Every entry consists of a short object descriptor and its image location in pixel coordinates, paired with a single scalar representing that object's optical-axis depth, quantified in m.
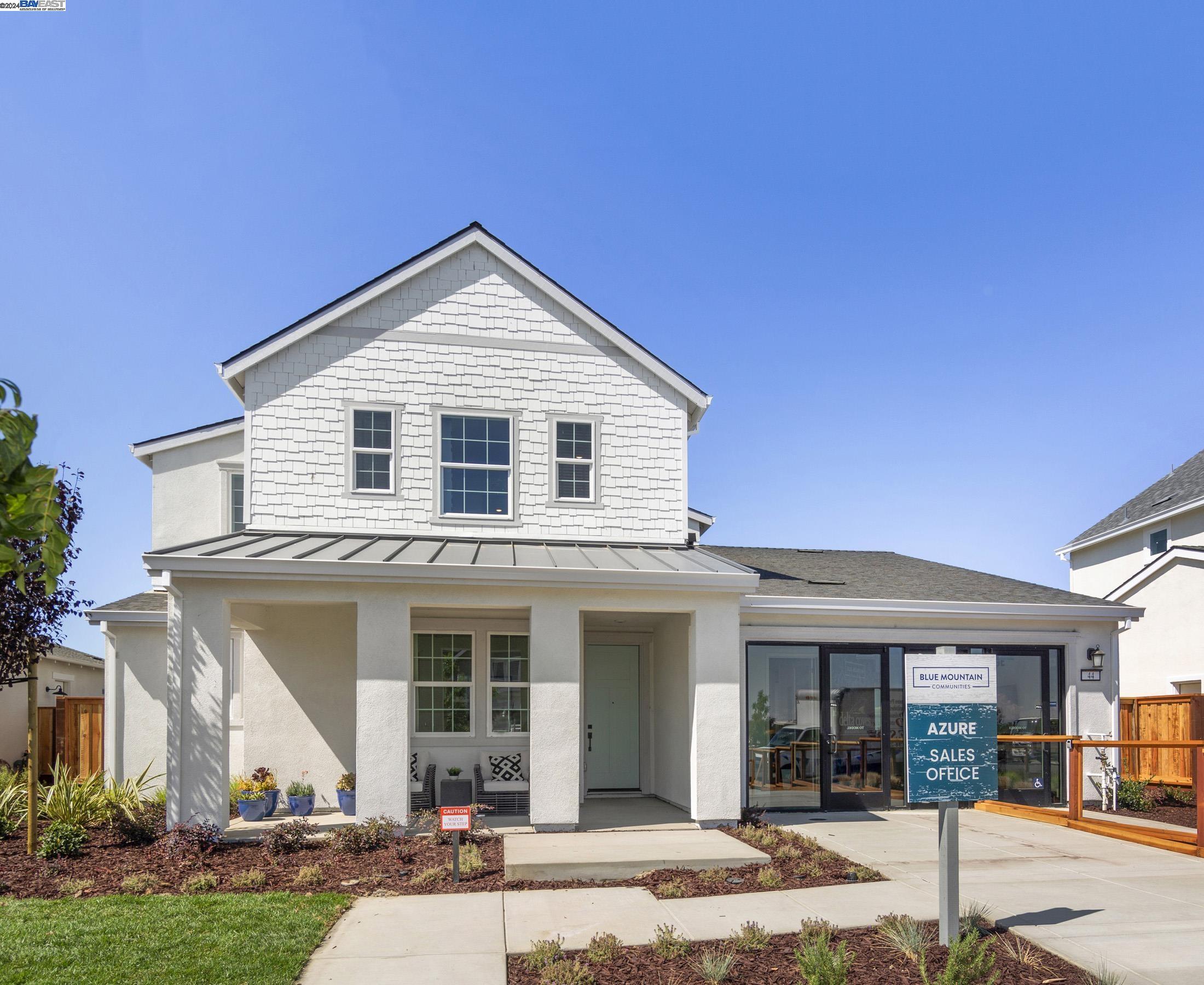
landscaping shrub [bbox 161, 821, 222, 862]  10.04
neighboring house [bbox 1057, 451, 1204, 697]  19.30
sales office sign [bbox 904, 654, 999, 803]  6.96
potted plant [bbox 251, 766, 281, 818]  12.82
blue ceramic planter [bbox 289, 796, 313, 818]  12.97
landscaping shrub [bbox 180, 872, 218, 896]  8.76
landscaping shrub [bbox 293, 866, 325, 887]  9.03
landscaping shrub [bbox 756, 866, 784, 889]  8.75
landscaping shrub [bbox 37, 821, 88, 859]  10.23
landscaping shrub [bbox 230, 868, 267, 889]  8.88
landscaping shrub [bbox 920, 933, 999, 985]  5.89
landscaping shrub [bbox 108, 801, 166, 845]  10.72
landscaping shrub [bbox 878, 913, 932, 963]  6.55
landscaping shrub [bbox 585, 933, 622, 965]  6.51
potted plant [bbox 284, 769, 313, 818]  12.98
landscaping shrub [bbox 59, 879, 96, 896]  8.77
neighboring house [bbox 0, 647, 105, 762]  20.33
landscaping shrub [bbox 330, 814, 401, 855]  10.26
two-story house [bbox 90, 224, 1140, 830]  11.98
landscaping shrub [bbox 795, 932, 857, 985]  5.89
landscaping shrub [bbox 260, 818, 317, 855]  10.28
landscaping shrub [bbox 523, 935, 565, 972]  6.42
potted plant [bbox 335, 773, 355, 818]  12.68
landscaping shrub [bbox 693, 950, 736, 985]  6.09
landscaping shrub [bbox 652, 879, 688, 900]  8.45
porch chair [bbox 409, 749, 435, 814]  13.15
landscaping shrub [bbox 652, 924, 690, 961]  6.65
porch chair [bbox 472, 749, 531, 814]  13.08
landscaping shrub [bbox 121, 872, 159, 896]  8.77
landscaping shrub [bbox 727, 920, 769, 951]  6.78
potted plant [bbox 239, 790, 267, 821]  12.26
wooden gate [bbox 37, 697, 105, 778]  16.81
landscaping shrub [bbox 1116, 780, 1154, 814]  14.14
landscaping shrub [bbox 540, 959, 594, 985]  6.10
